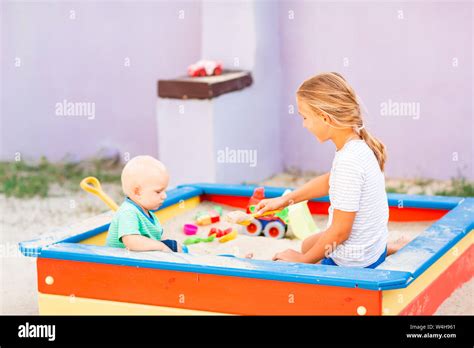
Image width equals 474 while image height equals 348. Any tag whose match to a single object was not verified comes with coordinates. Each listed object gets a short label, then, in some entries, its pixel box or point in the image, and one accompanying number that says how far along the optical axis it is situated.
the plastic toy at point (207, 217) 3.78
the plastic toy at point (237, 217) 3.03
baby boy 2.86
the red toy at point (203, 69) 4.96
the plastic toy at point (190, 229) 3.69
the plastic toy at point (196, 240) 3.57
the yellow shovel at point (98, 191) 3.28
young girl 2.74
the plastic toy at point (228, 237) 3.60
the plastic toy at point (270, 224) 3.70
